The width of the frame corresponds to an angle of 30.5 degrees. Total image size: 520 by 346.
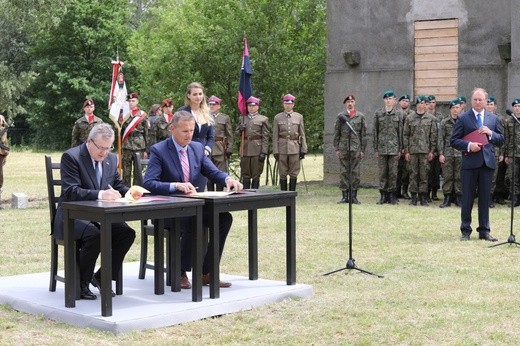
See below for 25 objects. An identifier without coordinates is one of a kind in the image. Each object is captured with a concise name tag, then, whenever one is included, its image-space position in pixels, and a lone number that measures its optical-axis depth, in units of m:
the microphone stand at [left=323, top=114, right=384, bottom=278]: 9.67
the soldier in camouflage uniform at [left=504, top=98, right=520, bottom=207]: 17.66
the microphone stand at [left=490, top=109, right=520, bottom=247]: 11.68
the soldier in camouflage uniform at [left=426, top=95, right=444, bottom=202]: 18.39
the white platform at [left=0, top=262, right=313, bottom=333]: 7.11
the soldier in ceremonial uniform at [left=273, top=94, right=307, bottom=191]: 18.69
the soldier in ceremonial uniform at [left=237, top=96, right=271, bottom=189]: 19.02
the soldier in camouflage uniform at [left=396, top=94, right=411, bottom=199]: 18.66
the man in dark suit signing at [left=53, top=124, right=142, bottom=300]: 7.73
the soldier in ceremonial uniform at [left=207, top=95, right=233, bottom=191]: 18.98
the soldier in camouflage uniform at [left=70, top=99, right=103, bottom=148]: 17.88
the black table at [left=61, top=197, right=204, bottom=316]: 7.07
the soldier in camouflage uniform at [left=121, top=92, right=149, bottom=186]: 18.61
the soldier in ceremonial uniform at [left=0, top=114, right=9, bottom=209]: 17.52
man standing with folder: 12.23
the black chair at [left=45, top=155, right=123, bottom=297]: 8.28
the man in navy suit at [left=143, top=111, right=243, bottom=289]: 8.36
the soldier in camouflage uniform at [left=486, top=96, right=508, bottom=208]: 17.80
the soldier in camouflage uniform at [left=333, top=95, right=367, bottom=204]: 17.92
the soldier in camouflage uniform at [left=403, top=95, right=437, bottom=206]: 17.81
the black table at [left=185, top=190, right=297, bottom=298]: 7.88
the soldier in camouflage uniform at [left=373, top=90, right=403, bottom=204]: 18.12
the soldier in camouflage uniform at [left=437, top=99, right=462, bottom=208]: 17.50
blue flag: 19.22
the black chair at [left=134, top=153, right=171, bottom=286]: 8.96
